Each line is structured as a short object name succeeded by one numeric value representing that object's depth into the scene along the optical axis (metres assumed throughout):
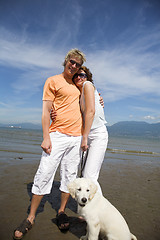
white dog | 2.58
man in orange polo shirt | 3.07
